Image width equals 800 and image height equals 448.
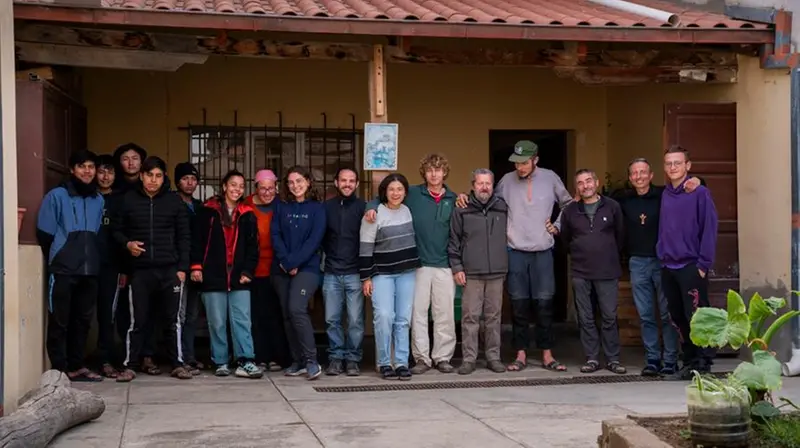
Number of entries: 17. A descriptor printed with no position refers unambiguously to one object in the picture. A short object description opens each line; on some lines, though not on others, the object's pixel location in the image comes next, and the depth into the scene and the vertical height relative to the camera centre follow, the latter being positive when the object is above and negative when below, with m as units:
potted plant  4.78 -0.84
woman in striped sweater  8.23 -0.41
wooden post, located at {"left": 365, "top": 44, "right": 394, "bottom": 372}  8.50 +1.12
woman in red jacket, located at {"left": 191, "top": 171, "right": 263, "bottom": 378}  8.23 -0.38
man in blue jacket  7.51 -0.27
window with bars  10.63 +0.77
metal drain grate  7.79 -1.35
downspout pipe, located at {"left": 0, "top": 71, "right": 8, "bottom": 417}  5.90 -0.47
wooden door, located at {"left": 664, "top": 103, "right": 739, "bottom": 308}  9.02 +0.56
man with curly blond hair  8.44 -0.30
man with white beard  8.38 -0.31
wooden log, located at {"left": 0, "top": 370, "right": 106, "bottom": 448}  5.32 -1.13
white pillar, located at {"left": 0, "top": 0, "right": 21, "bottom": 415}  6.16 +0.01
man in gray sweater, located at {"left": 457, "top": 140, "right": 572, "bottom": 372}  8.55 -0.20
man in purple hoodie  8.01 -0.25
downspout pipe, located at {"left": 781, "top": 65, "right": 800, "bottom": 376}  8.46 +0.04
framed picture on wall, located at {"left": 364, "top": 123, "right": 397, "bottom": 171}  8.34 +0.62
